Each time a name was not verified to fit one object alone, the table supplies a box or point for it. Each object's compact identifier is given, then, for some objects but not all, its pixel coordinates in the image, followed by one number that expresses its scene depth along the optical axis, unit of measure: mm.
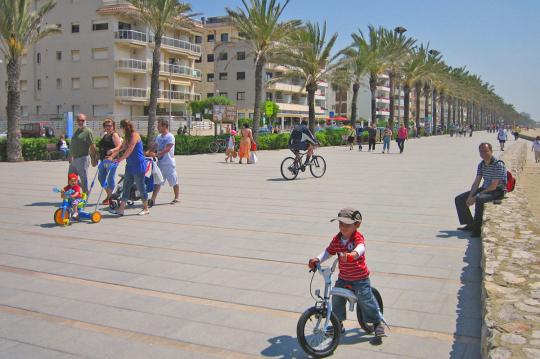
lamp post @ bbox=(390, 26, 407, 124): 53062
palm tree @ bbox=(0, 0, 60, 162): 22500
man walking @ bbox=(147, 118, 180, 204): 10434
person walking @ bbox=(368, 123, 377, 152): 33656
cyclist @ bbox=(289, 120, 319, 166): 15500
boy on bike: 4062
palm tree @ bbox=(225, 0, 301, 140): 31500
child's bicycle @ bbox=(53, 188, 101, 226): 8594
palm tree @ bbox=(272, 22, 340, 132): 37469
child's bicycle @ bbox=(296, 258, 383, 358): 3941
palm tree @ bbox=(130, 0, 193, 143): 26953
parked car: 40375
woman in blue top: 9227
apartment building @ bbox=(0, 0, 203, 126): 53469
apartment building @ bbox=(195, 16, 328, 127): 73625
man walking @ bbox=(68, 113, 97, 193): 9961
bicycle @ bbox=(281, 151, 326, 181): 15977
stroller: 10070
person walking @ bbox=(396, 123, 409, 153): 30766
